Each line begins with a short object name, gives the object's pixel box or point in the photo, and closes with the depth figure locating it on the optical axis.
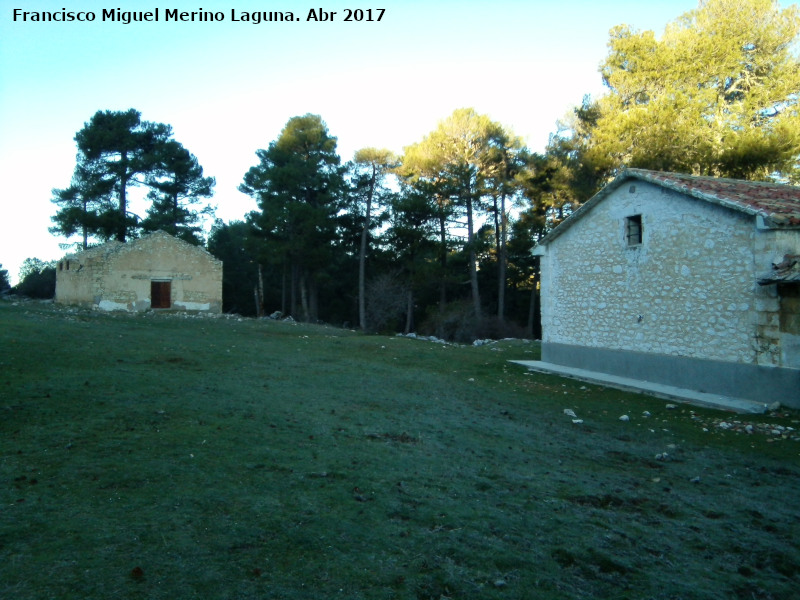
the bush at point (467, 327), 31.77
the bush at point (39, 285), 40.56
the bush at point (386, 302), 35.28
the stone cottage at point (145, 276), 25.88
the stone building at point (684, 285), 10.41
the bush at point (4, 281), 45.75
